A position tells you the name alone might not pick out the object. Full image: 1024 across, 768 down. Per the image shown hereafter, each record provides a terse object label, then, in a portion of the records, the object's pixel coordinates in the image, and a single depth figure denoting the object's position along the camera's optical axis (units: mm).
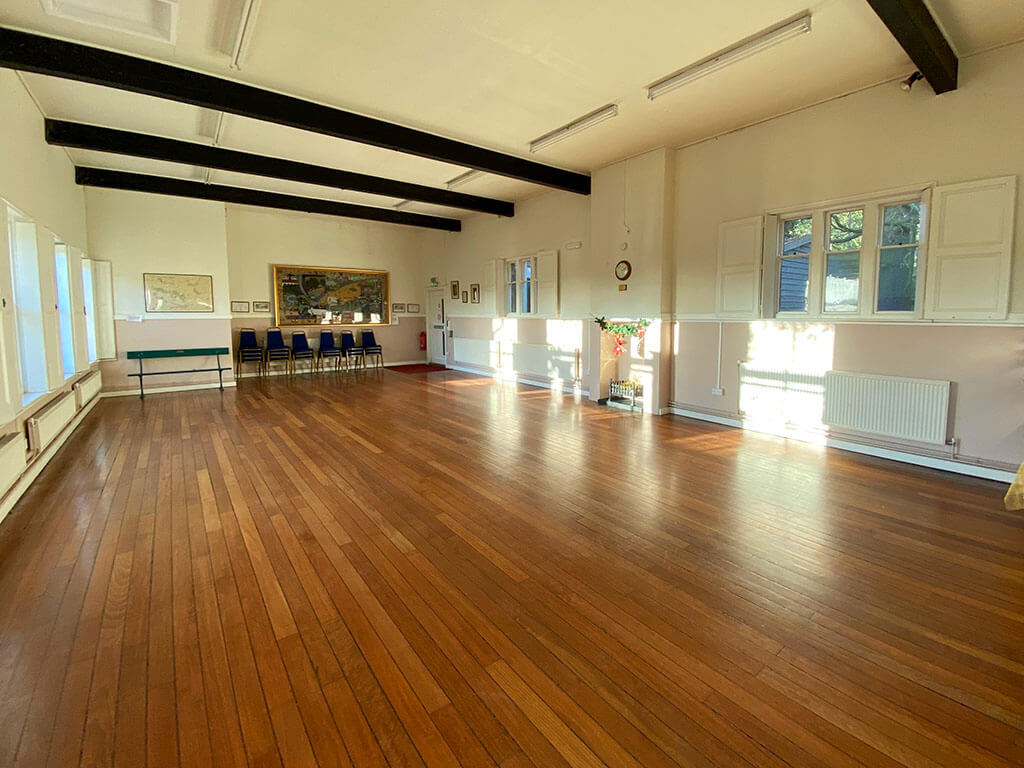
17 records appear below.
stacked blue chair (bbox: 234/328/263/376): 9781
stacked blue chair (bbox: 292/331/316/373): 10453
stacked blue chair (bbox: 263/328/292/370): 9970
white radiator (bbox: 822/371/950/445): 4176
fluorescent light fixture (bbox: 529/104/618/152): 5059
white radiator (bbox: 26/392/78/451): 4129
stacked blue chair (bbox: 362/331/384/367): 11180
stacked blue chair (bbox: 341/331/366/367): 10922
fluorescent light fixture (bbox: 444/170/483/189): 7384
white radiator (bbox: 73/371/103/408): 5988
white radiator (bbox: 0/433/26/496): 3314
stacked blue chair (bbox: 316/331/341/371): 10539
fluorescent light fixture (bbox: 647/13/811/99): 3553
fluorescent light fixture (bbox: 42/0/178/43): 3346
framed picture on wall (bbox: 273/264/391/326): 10477
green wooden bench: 8062
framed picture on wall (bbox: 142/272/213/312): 8133
